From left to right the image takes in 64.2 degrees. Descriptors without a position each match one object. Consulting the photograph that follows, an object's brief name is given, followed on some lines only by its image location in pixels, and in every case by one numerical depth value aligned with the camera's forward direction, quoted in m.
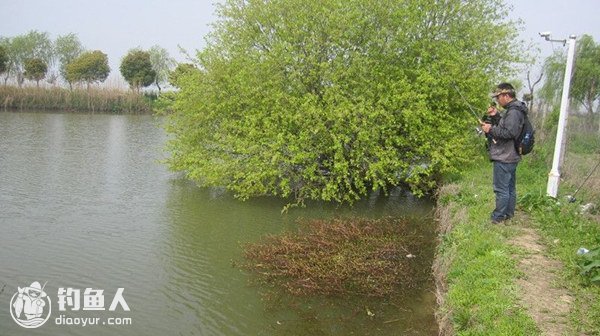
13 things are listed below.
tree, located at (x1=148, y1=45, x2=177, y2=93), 69.00
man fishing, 7.36
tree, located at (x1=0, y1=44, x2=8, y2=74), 44.53
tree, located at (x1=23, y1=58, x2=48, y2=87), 48.94
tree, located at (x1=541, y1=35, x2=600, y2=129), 14.43
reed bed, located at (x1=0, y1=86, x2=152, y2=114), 37.09
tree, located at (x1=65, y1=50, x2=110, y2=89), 52.66
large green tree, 12.41
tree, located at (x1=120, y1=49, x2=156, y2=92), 54.56
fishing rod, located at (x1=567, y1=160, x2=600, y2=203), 9.13
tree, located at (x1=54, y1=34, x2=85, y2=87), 61.34
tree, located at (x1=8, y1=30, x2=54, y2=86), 54.84
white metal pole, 9.29
